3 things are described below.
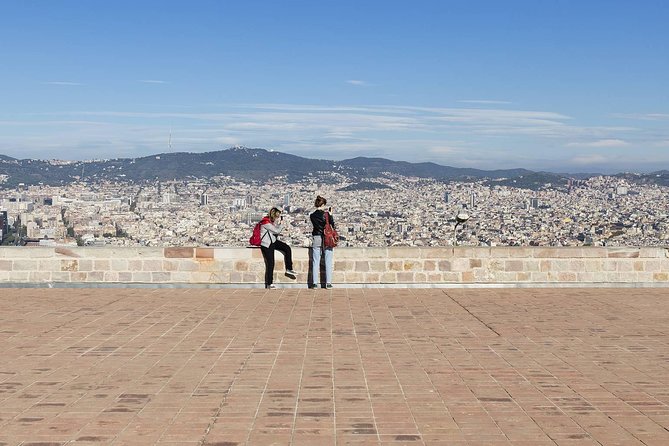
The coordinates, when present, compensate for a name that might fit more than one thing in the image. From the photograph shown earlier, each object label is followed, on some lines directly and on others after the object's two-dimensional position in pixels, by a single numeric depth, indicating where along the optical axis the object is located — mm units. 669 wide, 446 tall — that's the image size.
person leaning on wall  14617
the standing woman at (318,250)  14711
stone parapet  14797
